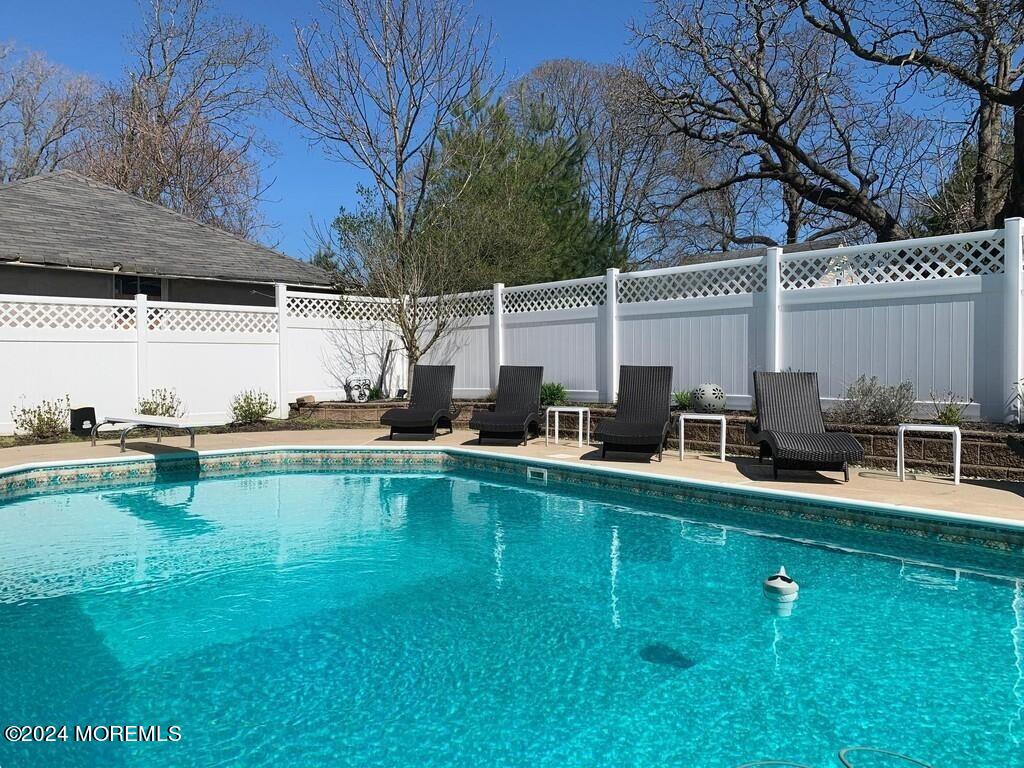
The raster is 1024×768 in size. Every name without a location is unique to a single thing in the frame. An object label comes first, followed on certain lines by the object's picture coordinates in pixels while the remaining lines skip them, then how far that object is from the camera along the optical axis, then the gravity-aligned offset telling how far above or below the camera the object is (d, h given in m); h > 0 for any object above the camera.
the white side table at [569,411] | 9.87 -0.49
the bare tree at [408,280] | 13.74 +1.87
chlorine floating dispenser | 4.46 -1.30
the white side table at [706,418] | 8.45 -0.59
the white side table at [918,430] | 6.73 -0.59
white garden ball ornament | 9.36 -0.29
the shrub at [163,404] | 11.47 -0.43
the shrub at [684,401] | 9.69 -0.32
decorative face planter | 14.06 -0.23
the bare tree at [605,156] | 25.97 +7.91
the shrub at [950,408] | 7.45 -0.34
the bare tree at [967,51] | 11.09 +5.19
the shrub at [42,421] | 10.71 -0.64
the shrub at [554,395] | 11.41 -0.29
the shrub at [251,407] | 12.46 -0.51
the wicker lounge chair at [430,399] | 10.77 -0.34
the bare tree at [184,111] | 23.59 +8.90
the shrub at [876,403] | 7.93 -0.30
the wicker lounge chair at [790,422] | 7.01 -0.48
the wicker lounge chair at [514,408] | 9.88 -0.45
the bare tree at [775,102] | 14.20 +5.87
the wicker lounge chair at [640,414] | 8.44 -0.46
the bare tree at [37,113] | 25.27 +9.21
